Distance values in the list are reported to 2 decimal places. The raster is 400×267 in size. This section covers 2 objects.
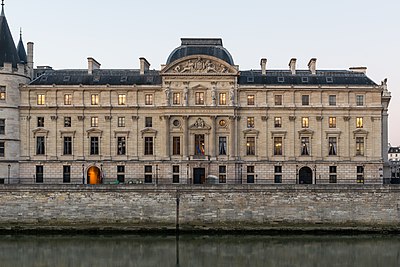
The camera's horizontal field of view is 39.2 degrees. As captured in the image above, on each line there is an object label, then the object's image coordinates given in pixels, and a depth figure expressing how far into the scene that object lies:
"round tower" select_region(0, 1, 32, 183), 49.47
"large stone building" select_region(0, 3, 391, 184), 51.00
